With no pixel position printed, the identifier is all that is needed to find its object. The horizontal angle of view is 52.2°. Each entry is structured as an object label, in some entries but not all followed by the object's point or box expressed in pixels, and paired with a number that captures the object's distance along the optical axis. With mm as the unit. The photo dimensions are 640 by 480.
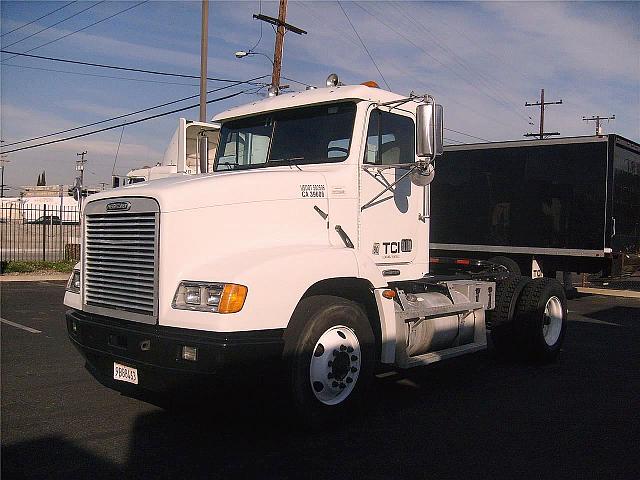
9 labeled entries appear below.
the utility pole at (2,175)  49075
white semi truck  4633
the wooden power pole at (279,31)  20500
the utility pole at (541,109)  49831
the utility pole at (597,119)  48356
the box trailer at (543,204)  12164
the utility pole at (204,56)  19594
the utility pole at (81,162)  45969
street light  21516
